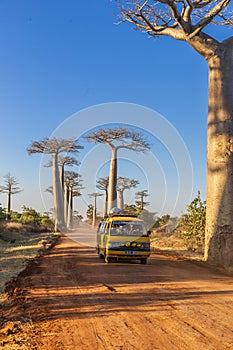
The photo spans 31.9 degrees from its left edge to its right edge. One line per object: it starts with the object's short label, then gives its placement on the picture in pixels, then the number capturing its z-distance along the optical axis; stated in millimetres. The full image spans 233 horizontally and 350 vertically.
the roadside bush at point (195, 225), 18500
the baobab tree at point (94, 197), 65275
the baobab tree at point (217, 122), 12609
